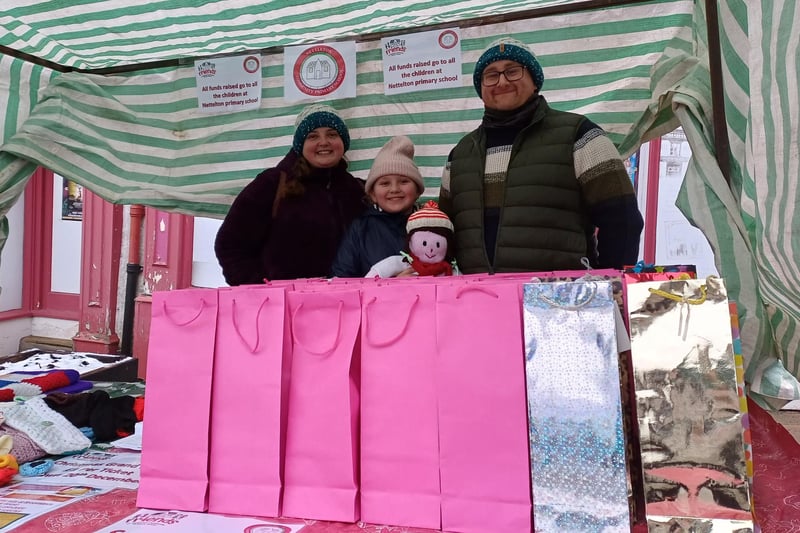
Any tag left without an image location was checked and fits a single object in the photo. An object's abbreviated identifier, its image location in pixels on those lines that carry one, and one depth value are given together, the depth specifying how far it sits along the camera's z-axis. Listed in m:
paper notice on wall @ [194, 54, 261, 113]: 2.54
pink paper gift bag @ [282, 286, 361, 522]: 1.00
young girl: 2.03
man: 1.70
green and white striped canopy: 1.21
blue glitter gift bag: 0.86
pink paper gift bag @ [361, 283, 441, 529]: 0.96
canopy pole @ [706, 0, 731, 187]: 1.52
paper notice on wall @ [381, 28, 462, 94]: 2.31
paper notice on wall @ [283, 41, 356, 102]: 2.43
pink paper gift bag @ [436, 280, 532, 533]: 0.92
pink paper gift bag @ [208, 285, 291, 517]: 1.04
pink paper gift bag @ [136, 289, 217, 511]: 1.08
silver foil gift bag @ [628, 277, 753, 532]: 0.84
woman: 2.25
